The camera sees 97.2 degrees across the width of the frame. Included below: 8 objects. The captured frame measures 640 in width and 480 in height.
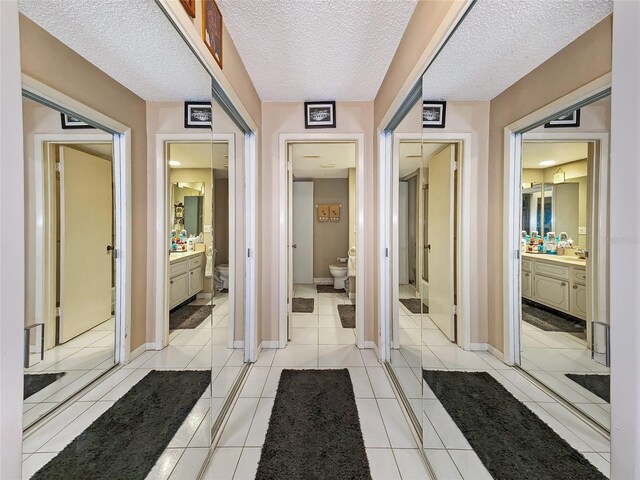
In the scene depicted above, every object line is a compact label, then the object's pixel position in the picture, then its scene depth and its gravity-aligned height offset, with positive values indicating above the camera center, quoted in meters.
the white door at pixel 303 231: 6.33 +0.04
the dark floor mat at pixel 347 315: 3.66 -1.18
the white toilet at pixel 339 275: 5.69 -0.86
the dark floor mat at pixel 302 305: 4.33 -1.18
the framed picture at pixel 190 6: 1.20 +0.99
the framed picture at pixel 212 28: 1.45 +1.12
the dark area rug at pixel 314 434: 1.41 -1.18
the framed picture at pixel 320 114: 2.82 +1.18
